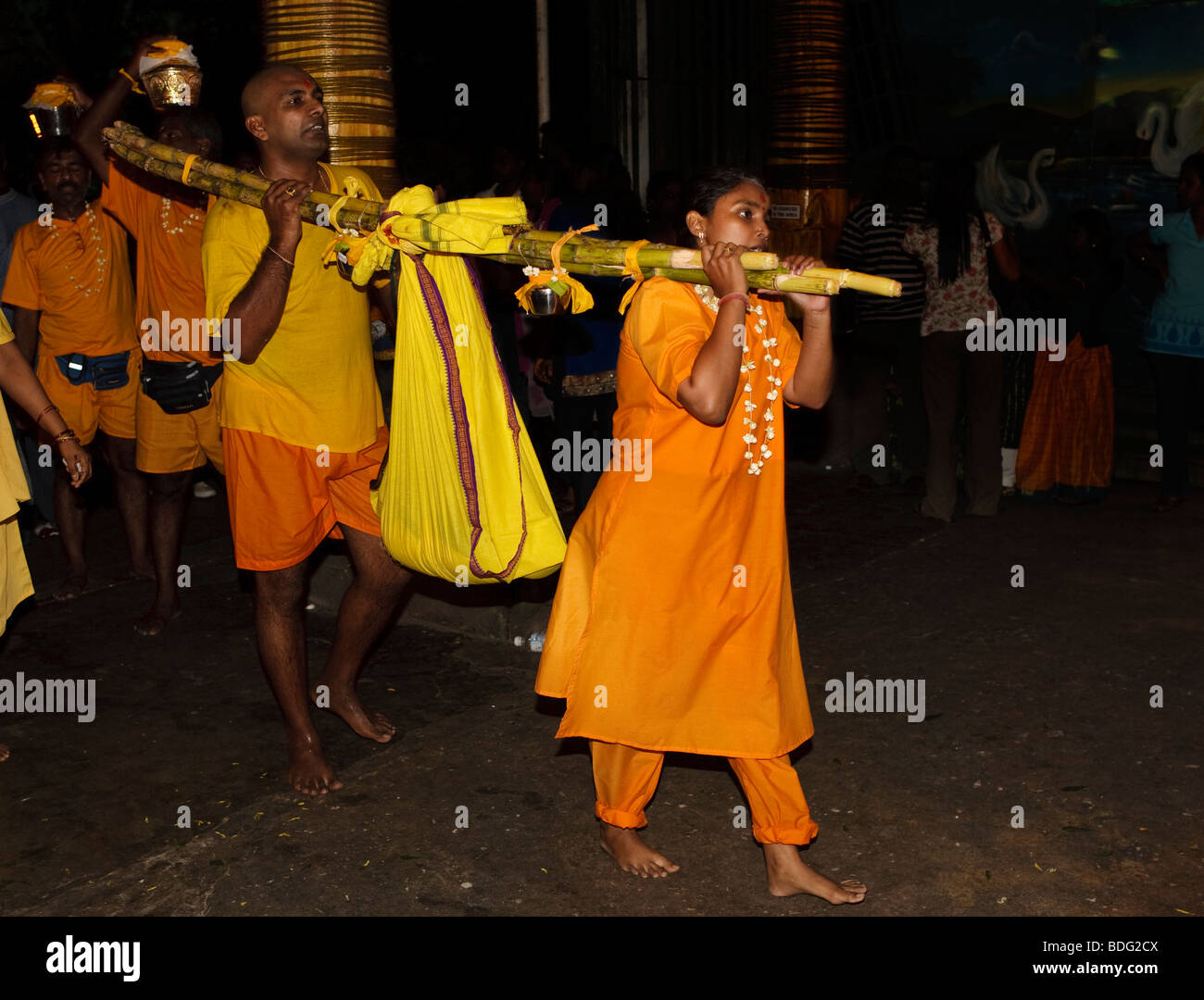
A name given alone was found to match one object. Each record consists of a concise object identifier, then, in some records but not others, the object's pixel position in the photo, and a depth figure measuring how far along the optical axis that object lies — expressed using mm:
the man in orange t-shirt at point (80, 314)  6395
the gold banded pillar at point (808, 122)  9125
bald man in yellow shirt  4105
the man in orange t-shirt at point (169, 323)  5117
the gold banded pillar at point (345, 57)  5527
